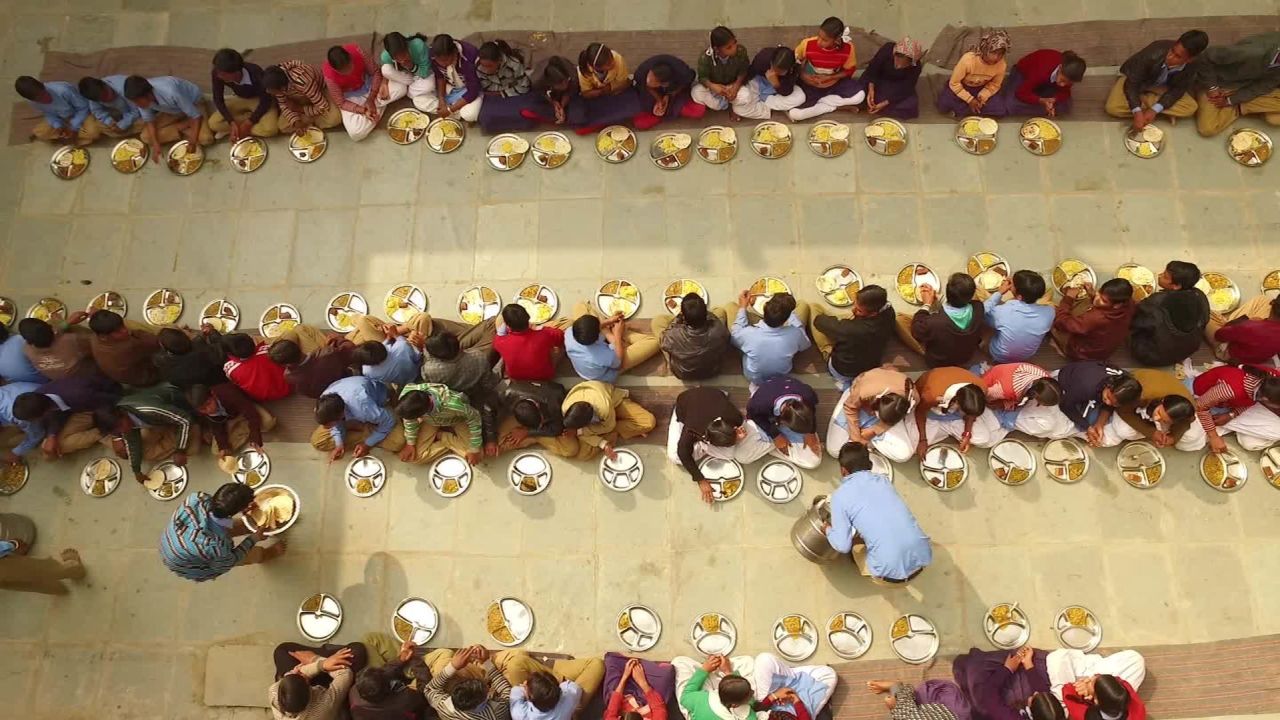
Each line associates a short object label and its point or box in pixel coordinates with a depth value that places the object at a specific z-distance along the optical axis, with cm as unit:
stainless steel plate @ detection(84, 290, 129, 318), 750
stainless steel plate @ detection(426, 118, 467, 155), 782
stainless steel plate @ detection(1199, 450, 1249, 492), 648
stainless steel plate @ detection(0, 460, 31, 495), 698
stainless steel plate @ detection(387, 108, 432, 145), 788
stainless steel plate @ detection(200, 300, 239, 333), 739
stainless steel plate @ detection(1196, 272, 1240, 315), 695
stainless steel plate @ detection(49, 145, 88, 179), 805
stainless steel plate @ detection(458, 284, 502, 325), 721
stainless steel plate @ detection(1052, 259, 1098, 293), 708
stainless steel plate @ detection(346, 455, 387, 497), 682
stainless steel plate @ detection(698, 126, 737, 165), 763
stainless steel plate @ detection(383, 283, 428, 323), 727
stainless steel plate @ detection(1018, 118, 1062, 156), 754
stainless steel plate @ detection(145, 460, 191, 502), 687
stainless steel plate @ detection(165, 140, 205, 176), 795
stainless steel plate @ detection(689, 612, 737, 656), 622
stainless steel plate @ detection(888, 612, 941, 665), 614
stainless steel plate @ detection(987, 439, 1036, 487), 655
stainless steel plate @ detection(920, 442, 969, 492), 656
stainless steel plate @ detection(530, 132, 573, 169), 772
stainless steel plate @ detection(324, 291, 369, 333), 727
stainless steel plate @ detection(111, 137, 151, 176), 800
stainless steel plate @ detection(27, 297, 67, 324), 748
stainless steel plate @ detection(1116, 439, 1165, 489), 652
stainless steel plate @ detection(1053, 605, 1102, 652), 614
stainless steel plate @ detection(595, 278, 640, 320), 718
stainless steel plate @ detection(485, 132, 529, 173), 773
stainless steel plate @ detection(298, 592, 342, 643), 647
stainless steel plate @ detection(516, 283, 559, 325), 719
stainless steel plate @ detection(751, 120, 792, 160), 763
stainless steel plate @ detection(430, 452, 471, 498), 677
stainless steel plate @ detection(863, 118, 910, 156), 760
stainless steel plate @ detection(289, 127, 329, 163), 790
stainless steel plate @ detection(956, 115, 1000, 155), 756
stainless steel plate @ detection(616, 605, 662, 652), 628
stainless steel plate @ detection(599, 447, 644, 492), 669
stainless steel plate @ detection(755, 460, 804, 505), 657
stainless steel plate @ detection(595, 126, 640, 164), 770
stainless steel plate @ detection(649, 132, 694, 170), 764
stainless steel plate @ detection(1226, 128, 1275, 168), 744
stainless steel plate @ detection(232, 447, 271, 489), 688
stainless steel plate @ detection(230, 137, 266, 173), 791
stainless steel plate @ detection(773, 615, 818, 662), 619
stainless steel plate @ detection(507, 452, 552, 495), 673
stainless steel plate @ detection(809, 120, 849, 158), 761
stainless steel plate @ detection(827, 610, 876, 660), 618
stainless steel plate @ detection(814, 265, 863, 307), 713
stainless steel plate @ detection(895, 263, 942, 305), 708
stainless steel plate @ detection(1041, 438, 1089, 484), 655
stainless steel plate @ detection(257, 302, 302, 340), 729
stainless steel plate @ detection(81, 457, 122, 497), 692
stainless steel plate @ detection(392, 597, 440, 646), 640
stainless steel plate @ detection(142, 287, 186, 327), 743
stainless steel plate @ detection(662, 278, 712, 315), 717
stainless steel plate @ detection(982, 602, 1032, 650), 616
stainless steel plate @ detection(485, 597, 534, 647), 636
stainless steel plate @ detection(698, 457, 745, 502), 659
